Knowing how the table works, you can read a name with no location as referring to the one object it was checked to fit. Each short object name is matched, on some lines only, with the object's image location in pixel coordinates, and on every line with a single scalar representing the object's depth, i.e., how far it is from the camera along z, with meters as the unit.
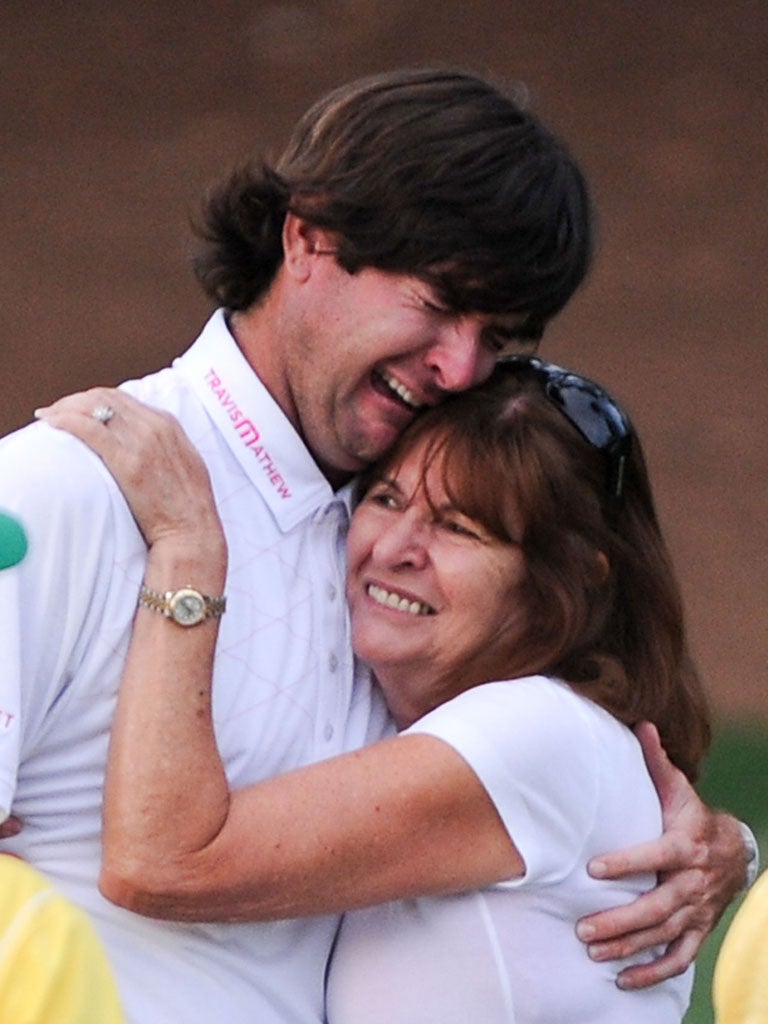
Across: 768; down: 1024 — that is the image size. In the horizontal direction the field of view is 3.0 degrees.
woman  11.00
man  11.02
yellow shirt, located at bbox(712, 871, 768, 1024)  10.62
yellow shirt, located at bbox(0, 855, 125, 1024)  10.46
